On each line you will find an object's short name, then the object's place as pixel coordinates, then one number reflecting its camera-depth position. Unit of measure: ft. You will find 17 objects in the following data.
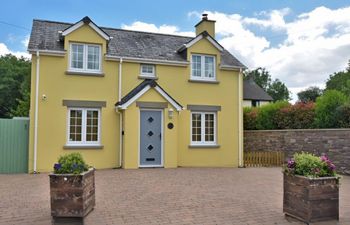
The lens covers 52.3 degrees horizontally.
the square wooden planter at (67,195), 21.93
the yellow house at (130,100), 49.67
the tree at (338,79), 174.84
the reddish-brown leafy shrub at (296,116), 58.23
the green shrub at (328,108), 52.95
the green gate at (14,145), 48.42
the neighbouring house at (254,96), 149.18
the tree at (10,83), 167.84
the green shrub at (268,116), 64.39
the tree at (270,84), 221.05
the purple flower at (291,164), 24.43
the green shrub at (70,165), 22.47
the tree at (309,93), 159.91
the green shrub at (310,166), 23.30
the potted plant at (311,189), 22.48
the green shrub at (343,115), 50.67
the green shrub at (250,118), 67.00
